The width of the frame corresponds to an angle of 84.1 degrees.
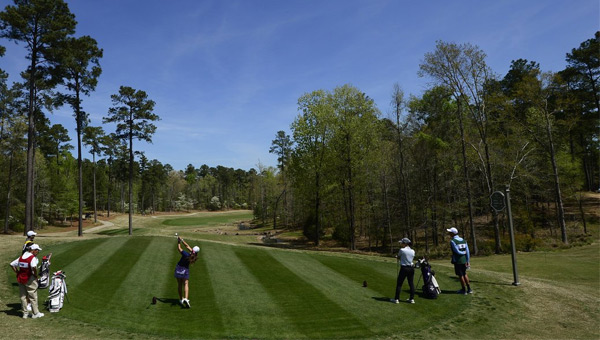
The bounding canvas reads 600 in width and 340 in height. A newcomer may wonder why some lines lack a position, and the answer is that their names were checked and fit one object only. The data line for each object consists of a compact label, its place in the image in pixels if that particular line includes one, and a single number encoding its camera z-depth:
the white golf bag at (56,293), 10.90
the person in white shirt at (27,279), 10.31
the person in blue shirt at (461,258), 12.65
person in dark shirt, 11.60
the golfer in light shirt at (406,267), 11.67
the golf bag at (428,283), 12.59
